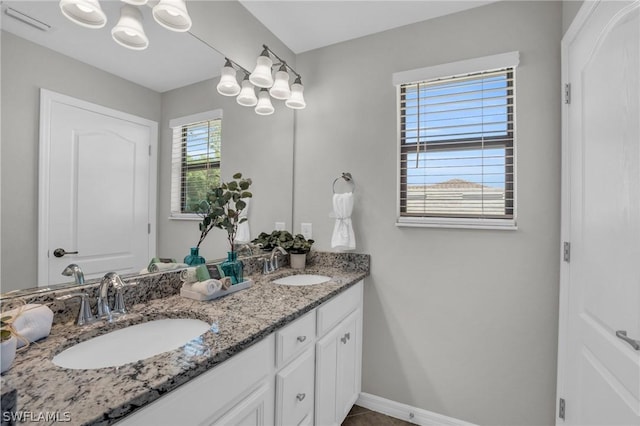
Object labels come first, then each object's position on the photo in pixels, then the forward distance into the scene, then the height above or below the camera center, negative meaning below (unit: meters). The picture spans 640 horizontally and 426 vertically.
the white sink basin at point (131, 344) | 0.86 -0.43
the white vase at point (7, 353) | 0.69 -0.33
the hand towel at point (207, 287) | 1.30 -0.33
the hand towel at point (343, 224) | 2.02 -0.07
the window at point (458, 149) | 1.76 +0.41
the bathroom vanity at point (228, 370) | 0.64 -0.41
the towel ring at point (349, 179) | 2.11 +0.25
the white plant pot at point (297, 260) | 2.13 -0.33
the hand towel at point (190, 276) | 1.37 -0.29
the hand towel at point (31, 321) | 0.82 -0.32
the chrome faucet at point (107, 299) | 1.06 -0.31
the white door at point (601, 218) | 0.95 +0.00
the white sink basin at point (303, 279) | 1.91 -0.43
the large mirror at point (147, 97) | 0.89 +0.46
